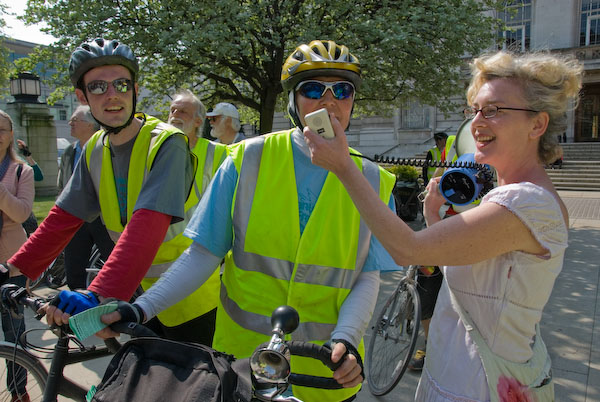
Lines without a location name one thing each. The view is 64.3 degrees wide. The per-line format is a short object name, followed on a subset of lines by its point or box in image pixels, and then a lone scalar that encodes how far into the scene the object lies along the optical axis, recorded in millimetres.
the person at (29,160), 5830
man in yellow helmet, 1767
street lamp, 12477
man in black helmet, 1961
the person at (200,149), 2520
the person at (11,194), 3611
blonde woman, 1475
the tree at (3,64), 22447
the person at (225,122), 6328
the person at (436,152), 8188
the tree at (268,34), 9047
